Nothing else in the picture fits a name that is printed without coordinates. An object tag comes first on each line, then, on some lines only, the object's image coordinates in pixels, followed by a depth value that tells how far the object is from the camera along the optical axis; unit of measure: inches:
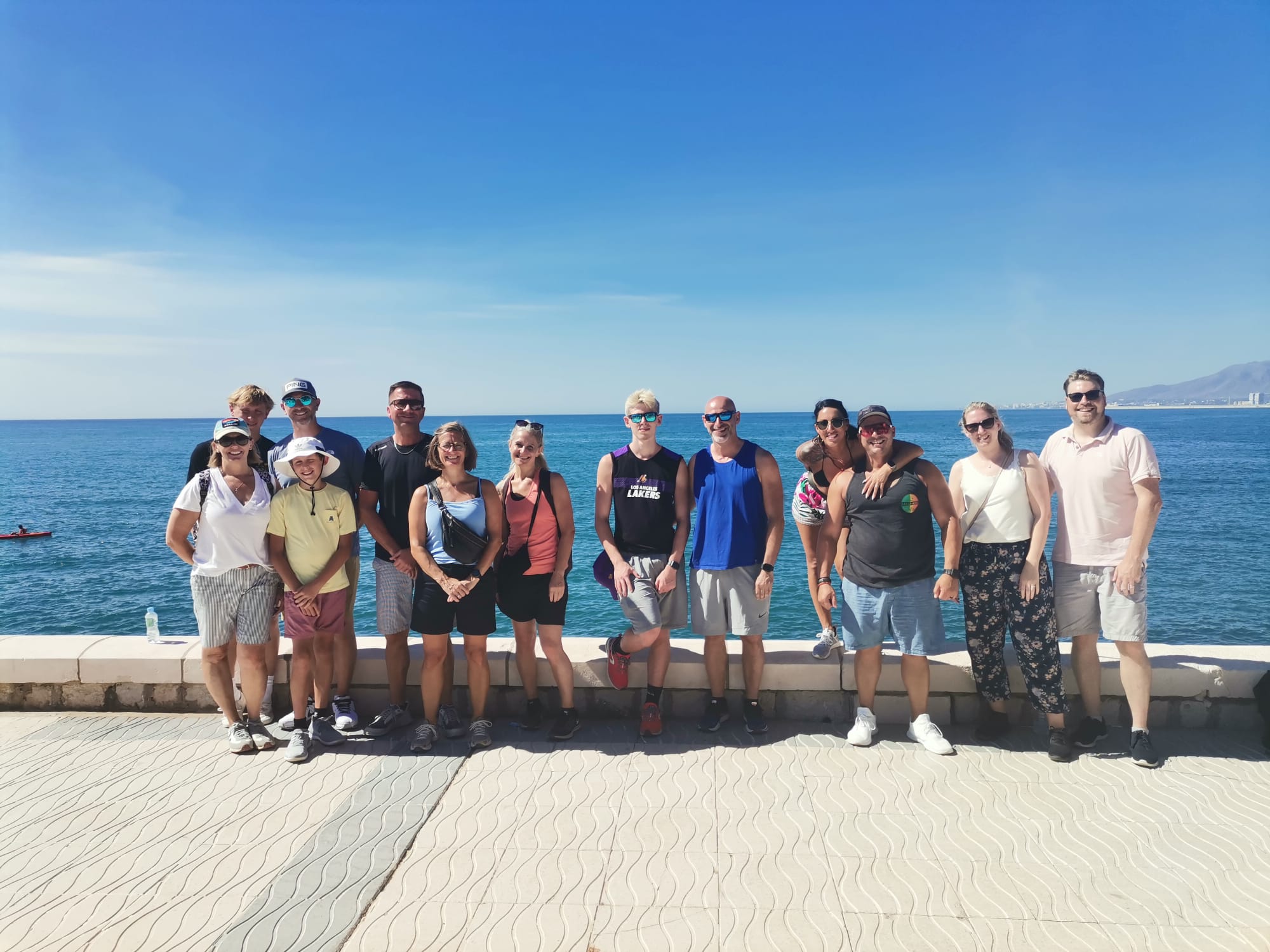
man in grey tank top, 174.6
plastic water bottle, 216.8
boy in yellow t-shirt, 180.4
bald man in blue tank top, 184.2
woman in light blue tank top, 178.5
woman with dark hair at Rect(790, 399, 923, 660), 178.9
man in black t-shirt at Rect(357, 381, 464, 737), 189.9
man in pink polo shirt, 166.7
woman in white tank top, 172.9
